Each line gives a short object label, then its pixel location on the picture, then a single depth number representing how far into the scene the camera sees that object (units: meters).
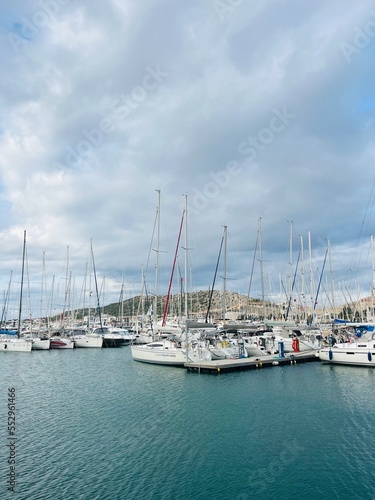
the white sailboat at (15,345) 62.66
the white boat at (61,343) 68.50
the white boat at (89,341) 71.94
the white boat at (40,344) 66.12
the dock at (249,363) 37.94
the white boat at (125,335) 76.91
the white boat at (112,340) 73.38
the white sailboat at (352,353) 39.84
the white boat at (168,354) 41.20
